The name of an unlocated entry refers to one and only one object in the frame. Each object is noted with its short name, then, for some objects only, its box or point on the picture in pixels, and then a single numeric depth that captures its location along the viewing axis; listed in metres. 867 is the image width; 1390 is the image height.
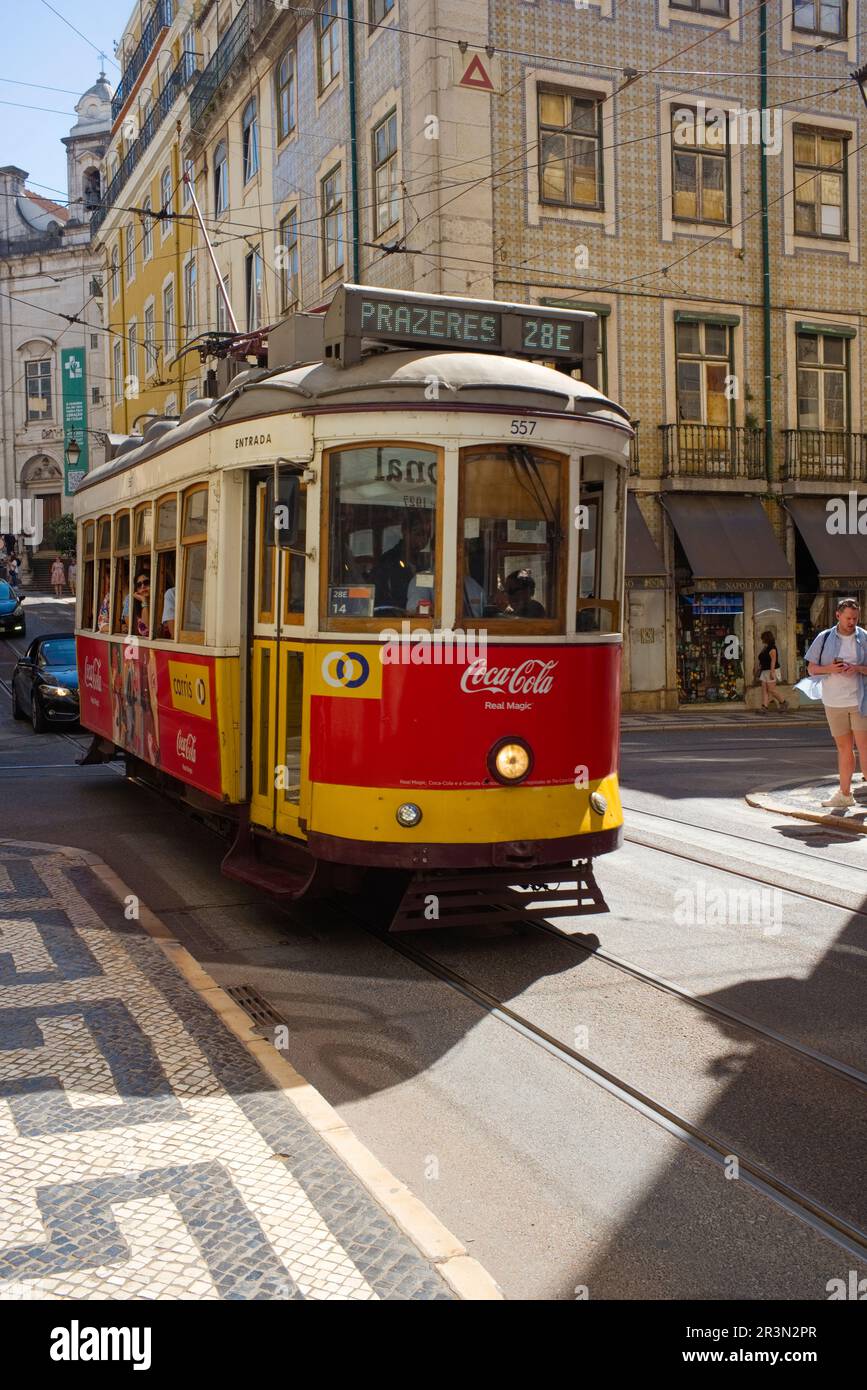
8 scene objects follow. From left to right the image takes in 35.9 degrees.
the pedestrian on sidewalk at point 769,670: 26.66
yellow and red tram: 7.29
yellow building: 37.56
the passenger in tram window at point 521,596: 7.49
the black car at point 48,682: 19.95
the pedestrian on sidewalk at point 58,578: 52.97
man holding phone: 12.50
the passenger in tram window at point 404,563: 7.31
